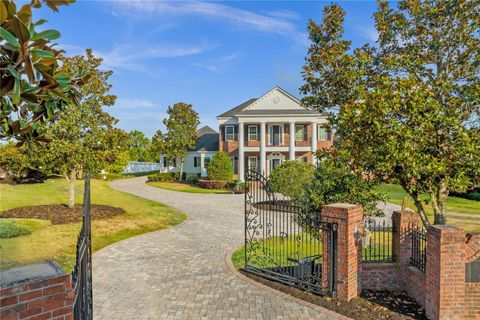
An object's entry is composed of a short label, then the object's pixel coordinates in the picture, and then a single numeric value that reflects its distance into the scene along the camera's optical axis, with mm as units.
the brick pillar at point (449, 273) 5227
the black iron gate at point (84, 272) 2953
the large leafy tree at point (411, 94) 5867
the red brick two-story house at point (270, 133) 30641
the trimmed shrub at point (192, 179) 33594
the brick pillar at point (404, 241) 6832
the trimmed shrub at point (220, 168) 29375
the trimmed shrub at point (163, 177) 35281
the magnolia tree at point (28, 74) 1567
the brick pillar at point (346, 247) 6141
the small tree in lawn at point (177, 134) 36094
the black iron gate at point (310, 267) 6387
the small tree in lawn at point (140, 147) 61325
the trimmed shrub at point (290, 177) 16359
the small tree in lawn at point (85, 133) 12953
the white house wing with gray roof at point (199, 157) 36938
